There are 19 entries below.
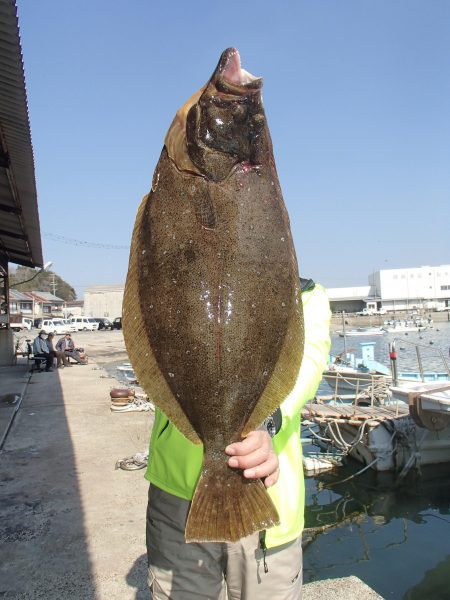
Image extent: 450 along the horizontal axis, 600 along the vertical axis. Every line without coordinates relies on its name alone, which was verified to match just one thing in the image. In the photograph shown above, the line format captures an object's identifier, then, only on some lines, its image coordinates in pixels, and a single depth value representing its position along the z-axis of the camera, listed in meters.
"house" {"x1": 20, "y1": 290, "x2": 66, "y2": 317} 68.94
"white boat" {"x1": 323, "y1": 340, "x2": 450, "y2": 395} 14.21
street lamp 16.15
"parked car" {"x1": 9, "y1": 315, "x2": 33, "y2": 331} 48.97
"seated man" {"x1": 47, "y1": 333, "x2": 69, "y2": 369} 16.98
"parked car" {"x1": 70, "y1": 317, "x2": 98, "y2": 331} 52.50
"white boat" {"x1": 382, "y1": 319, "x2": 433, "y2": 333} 56.47
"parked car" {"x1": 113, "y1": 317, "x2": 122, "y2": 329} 54.95
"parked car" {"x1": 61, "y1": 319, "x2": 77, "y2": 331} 50.46
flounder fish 1.54
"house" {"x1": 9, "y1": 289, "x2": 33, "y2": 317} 56.10
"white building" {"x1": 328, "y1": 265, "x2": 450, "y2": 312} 92.81
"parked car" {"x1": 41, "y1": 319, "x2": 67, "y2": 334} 46.90
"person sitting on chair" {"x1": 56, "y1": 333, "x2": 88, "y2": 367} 18.35
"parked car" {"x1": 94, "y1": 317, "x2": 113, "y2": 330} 53.78
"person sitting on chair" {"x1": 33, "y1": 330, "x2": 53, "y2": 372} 15.88
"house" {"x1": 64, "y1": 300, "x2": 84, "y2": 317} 79.19
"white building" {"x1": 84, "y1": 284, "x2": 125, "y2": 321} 71.81
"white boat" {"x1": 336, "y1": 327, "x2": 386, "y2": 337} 52.28
